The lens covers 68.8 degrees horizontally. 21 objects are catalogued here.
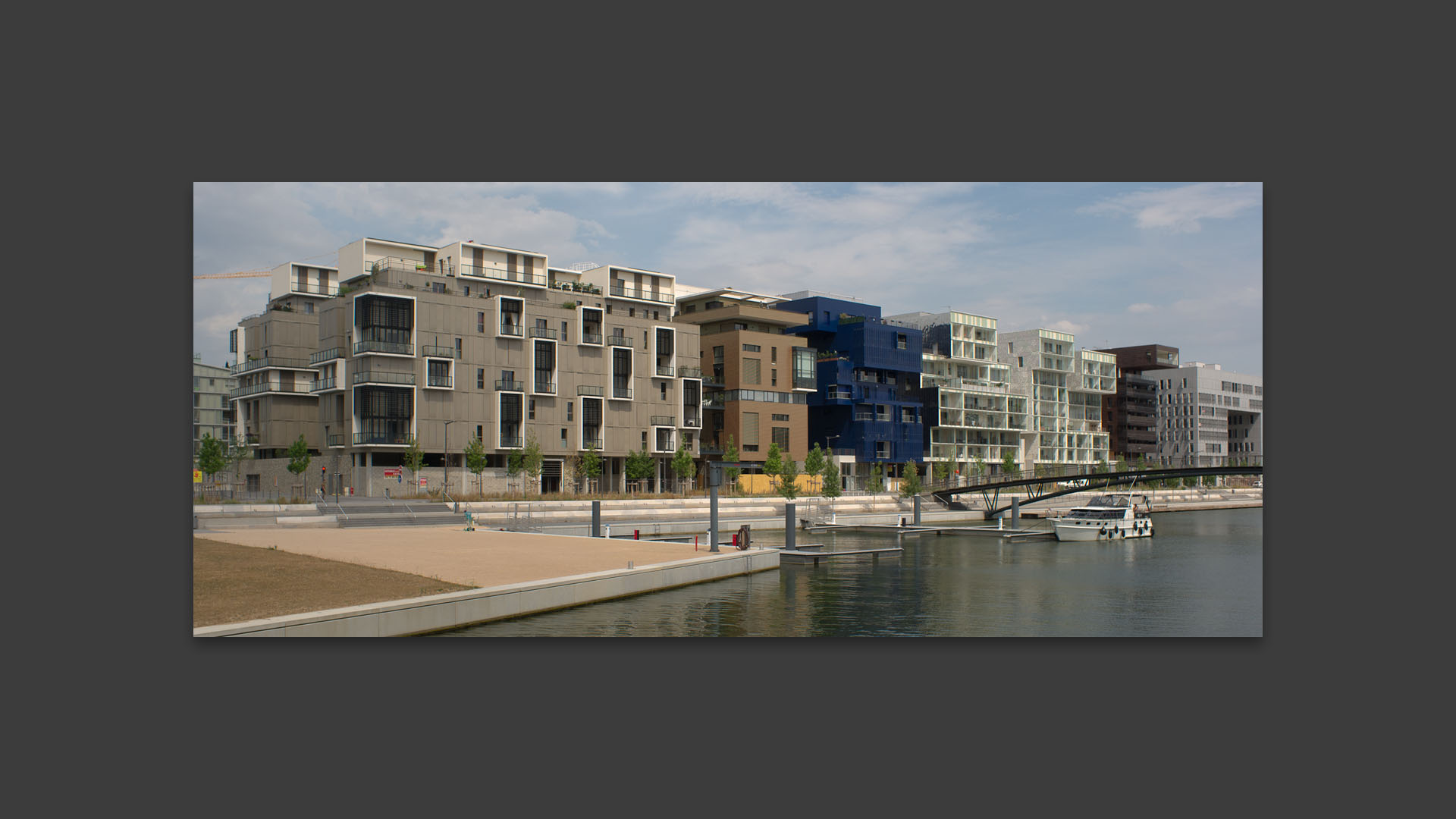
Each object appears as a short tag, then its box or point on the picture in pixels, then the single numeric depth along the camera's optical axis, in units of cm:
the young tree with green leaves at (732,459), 6981
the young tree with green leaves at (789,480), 6359
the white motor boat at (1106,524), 5088
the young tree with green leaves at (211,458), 4862
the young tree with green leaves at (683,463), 6531
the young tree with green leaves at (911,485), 6962
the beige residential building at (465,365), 5553
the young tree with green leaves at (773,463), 7250
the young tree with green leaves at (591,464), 6069
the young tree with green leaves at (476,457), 5659
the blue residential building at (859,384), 8519
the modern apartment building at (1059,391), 10744
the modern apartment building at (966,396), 9544
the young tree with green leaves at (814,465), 7250
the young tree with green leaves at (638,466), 6322
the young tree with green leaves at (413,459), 5391
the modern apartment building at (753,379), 7556
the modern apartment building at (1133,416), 12038
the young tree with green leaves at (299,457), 5484
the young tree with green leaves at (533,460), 5878
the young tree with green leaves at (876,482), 7408
